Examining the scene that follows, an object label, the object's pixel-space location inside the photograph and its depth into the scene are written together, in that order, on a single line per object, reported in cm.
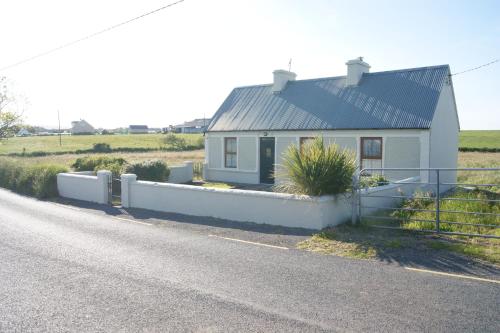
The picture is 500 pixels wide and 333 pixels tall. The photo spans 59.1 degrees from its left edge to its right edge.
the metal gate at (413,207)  987
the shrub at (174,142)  7100
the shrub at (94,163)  2230
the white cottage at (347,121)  1722
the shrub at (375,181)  1237
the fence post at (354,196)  1066
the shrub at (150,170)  1877
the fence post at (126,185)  1487
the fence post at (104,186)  1612
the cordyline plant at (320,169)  1043
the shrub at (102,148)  6262
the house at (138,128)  18315
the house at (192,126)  16379
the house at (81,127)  14875
